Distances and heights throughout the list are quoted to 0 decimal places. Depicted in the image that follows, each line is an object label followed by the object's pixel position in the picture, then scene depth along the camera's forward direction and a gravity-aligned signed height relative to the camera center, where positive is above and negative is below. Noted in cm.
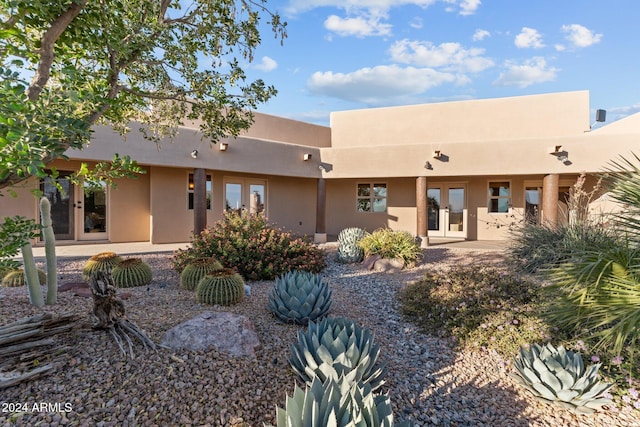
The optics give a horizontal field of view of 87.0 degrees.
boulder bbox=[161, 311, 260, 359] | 318 -126
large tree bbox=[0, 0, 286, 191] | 211 +158
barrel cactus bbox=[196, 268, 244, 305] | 477 -118
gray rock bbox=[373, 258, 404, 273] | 822 -143
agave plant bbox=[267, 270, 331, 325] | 424 -119
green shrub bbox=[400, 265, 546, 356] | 420 -145
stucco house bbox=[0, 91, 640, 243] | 1101 +134
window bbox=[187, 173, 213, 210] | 1266 +57
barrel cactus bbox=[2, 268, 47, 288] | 549 -120
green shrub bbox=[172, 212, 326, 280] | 706 -95
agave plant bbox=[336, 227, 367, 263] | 932 -113
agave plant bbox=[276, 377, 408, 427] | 186 -116
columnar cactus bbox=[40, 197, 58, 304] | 412 -69
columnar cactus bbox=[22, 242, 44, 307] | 389 -84
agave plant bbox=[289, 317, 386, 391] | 277 -128
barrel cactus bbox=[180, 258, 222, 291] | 569 -112
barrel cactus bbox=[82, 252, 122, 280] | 610 -104
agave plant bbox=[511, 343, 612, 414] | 289 -153
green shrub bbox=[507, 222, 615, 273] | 671 -75
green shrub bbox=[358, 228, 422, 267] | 860 -102
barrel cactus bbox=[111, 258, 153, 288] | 592 -120
